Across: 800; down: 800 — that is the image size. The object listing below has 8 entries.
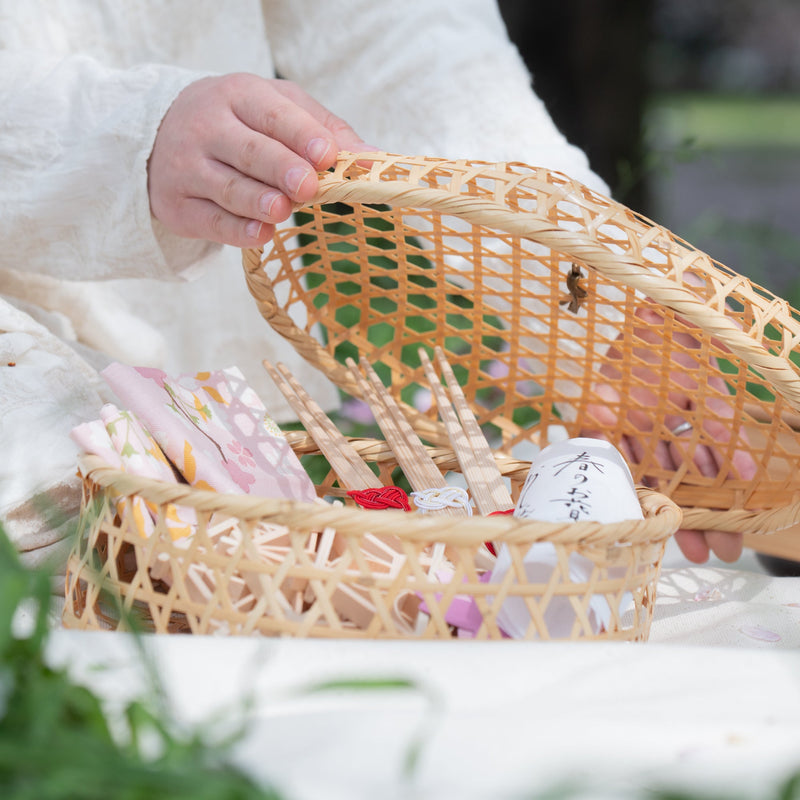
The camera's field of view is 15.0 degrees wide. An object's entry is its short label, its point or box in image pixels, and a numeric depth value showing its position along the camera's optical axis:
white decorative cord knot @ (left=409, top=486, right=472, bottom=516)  1.17
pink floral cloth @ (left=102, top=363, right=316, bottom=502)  1.16
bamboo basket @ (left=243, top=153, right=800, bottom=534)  1.13
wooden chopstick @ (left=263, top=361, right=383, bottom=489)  1.22
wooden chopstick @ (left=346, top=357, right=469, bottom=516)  1.23
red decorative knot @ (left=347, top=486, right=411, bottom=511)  1.18
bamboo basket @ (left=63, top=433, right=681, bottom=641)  1.07
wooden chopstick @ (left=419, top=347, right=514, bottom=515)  1.19
